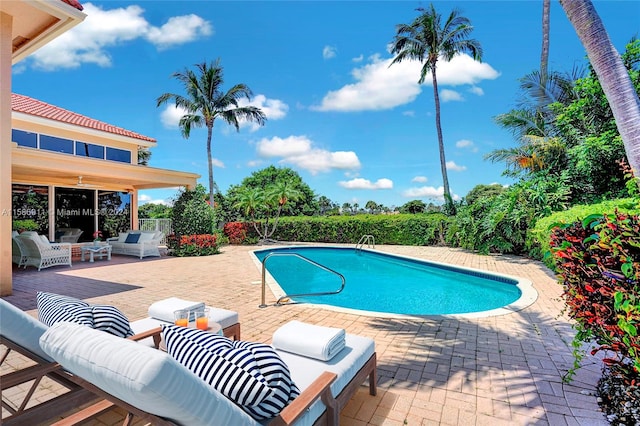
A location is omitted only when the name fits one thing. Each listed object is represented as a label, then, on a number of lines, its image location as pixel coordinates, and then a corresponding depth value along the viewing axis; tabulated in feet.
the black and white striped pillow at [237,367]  5.79
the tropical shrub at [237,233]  63.98
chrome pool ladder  57.81
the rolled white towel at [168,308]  12.62
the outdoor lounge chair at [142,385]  4.56
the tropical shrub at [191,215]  47.52
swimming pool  25.53
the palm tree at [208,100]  67.10
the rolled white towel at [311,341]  9.19
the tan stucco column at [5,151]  22.57
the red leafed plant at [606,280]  7.34
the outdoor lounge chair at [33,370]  6.87
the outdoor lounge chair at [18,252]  34.40
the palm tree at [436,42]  63.00
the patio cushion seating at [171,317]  12.35
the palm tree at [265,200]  65.00
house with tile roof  22.66
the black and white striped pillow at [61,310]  8.53
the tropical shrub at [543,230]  23.69
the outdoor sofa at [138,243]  44.11
